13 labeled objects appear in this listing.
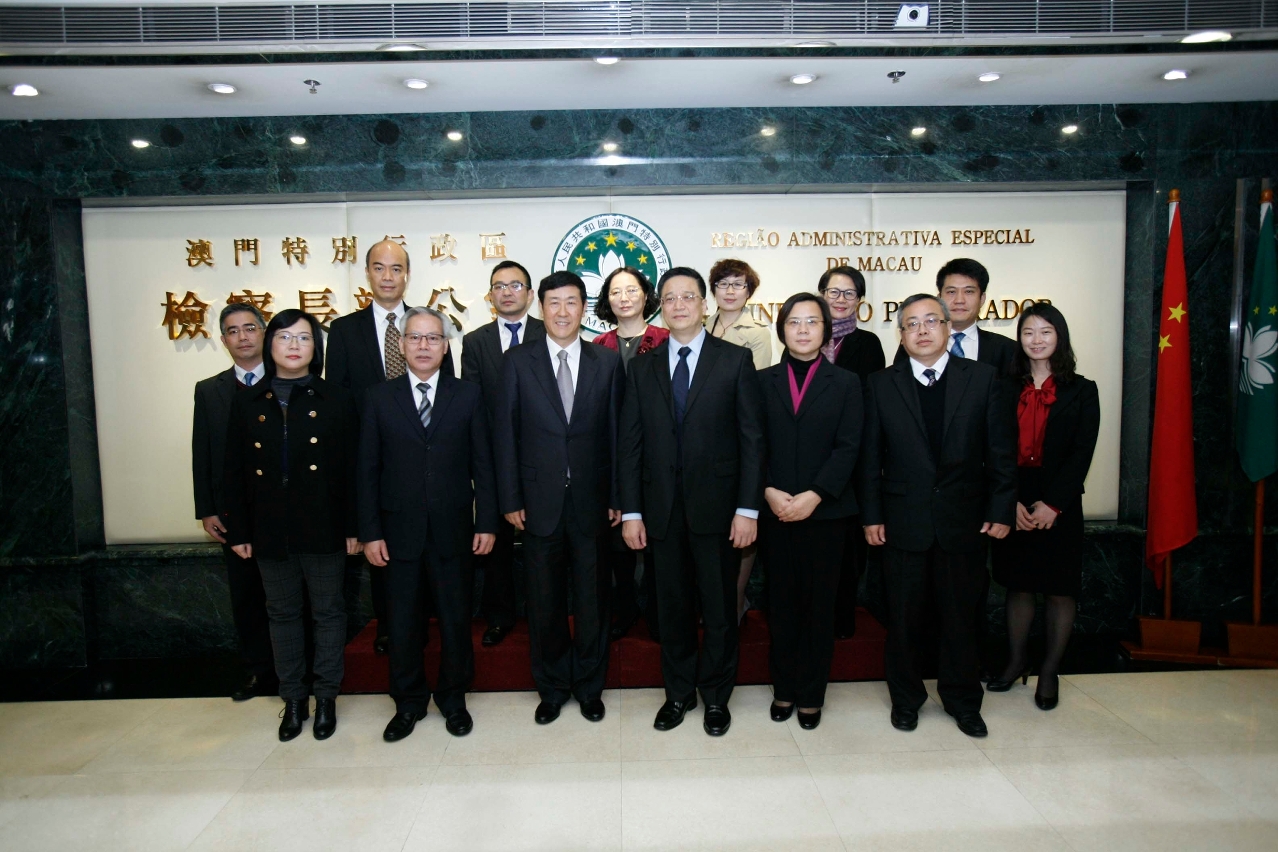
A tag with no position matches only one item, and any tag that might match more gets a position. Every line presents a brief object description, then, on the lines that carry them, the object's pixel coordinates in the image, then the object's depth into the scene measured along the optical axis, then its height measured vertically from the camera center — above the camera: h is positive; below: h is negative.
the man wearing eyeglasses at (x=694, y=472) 2.93 -0.35
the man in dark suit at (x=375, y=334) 3.42 +0.23
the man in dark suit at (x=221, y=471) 3.44 -0.38
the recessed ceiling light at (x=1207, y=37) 3.27 +1.43
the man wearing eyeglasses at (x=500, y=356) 3.47 +0.12
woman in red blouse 3.12 -0.41
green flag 3.88 +0.02
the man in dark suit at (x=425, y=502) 2.98 -0.46
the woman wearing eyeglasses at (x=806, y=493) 2.96 -0.44
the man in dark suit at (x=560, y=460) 3.00 -0.31
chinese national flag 3.91 -0.31
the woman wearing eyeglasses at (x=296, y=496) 2.98 -0.43
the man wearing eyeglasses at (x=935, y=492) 2.94 -0.45
